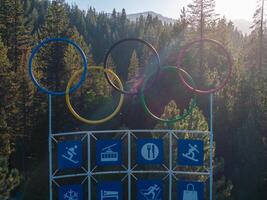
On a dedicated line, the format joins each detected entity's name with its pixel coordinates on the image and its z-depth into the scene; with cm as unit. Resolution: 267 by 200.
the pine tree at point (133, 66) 5345
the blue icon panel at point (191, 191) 1366
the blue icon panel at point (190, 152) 1366
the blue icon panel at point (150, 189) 1402
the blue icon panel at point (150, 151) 1395
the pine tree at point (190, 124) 1969
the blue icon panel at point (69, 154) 1354
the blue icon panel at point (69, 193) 1359
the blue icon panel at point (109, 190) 1395
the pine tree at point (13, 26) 3511
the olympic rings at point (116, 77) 1325
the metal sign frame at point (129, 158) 1363
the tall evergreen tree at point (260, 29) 3299
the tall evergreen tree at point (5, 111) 2701
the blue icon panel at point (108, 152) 1389
